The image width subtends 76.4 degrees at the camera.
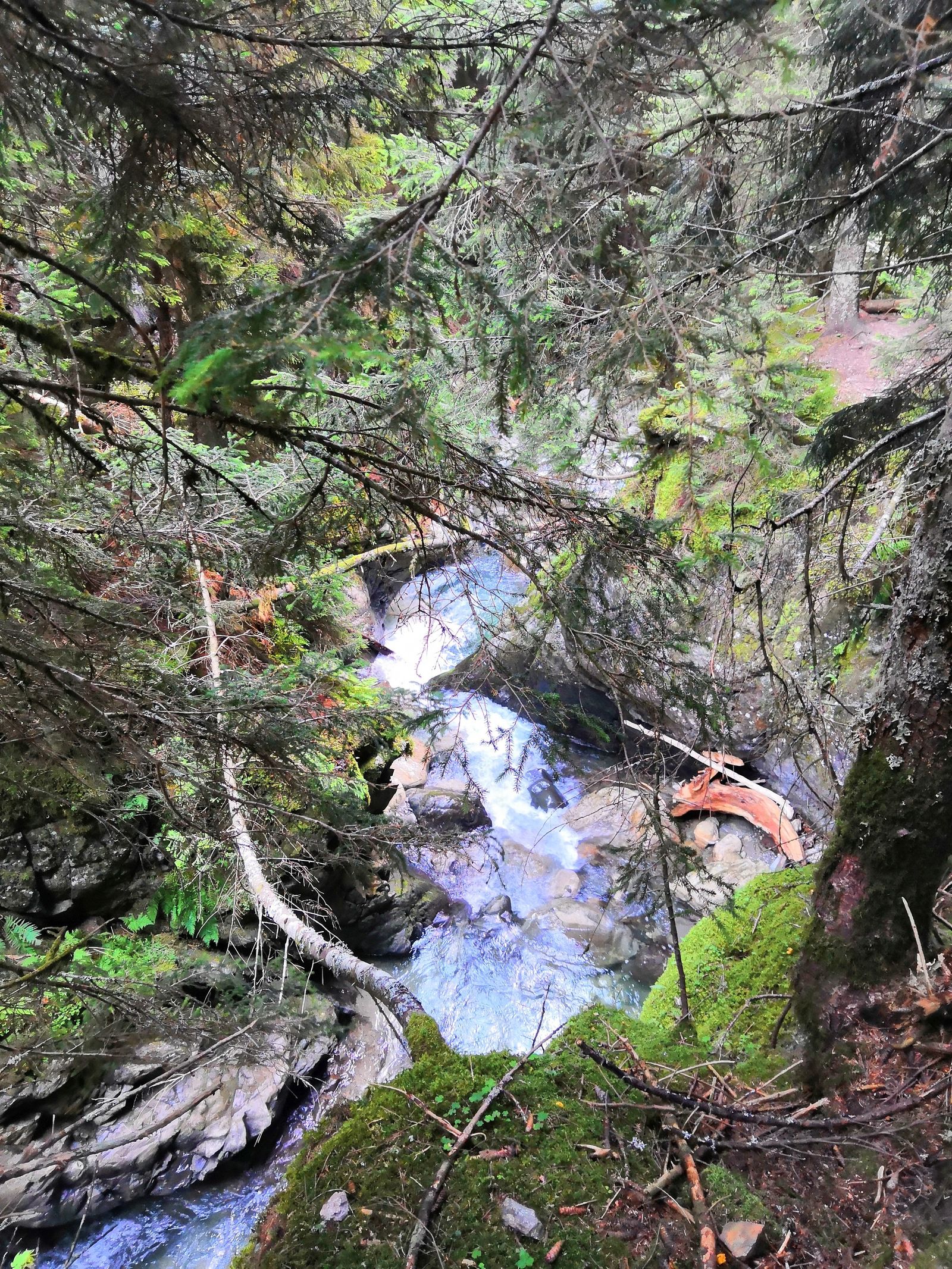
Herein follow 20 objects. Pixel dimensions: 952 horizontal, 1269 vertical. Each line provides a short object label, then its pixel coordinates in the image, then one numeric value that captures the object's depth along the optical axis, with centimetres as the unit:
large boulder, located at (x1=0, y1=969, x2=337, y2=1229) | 484
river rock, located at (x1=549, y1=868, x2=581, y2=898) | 866
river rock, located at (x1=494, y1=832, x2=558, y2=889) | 897
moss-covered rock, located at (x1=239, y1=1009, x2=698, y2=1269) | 230
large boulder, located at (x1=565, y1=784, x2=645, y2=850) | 905
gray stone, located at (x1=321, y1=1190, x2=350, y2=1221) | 242
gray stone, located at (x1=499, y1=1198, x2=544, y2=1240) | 233
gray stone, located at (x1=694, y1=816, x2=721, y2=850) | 818
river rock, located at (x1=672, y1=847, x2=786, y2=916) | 741
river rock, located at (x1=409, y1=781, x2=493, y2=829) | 922
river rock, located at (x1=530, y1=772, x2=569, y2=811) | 1011
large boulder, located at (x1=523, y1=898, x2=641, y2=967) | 773
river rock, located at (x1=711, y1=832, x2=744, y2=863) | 790
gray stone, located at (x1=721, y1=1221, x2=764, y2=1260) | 221
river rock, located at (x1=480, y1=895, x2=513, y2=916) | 841
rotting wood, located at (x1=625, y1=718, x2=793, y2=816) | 791
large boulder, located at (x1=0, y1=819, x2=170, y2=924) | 560
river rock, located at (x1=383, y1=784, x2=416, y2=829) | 877
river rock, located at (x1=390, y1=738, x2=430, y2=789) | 1013
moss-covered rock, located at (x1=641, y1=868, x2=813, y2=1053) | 384
